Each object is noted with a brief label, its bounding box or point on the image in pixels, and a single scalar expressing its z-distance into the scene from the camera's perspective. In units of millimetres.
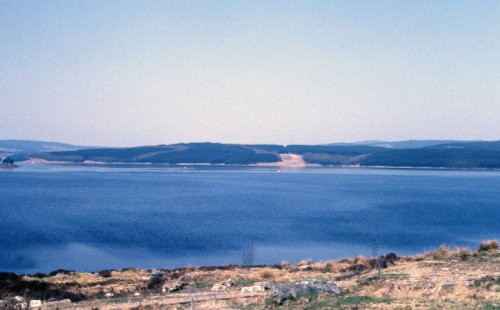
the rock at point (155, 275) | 19703
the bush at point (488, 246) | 20900
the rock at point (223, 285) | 15539
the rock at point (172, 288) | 15944
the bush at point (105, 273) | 22069
